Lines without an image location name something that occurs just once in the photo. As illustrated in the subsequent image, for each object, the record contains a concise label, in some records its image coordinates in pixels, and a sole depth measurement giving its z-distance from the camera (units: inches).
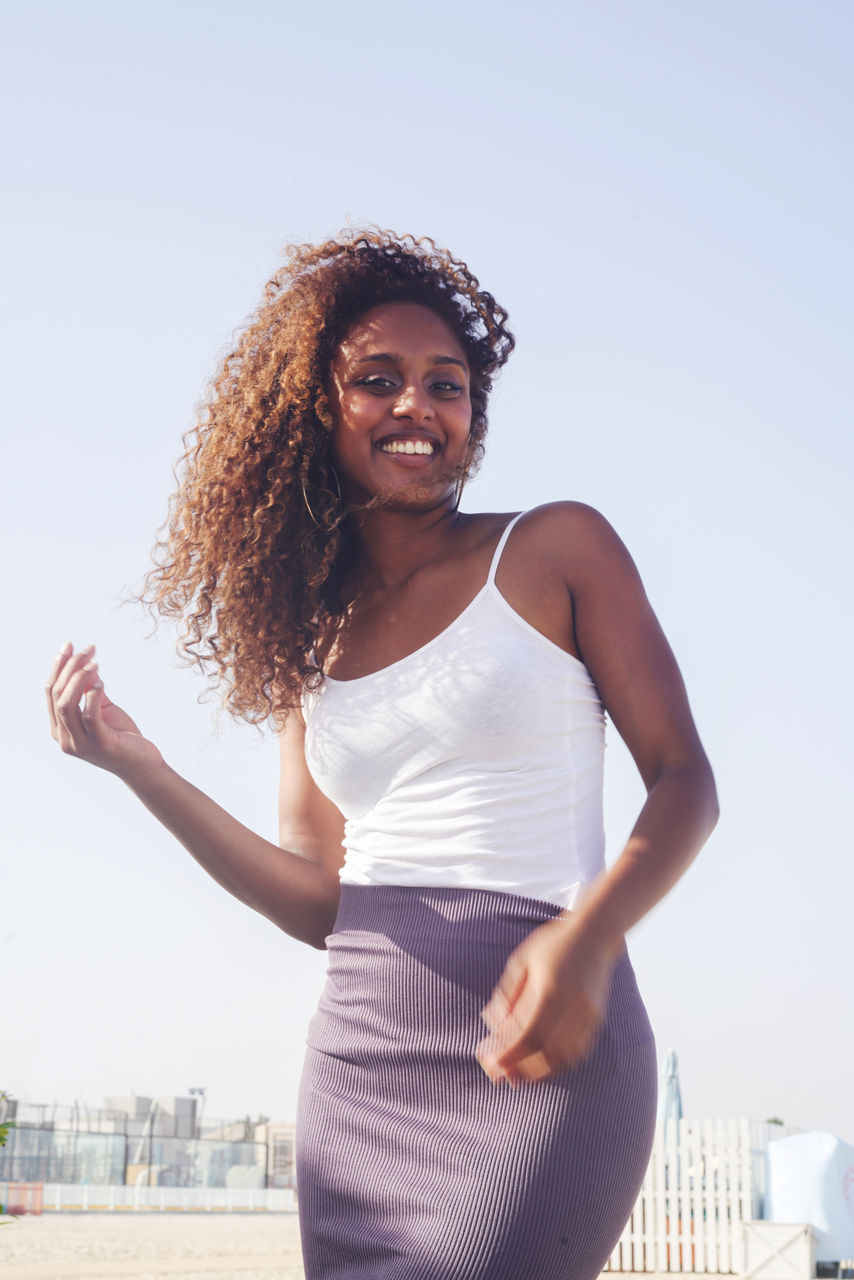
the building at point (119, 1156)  1047.0
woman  67.7
